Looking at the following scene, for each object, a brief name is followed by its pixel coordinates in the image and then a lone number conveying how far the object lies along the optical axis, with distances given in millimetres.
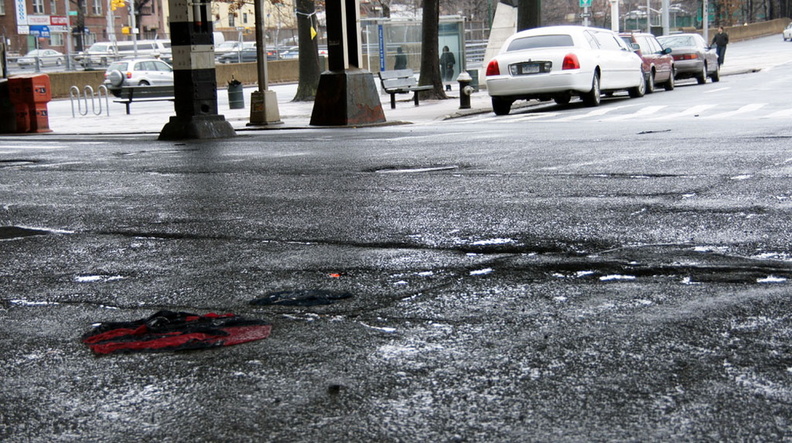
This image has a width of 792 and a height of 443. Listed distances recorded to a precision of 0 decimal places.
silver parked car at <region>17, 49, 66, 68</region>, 58175
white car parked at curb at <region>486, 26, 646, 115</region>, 22016
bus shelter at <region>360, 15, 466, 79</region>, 35250
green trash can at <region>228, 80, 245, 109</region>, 30453
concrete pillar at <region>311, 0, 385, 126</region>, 19781
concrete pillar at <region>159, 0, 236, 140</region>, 17188
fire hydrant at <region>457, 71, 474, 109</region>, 24484
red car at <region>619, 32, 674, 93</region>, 27766
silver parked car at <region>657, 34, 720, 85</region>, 32188
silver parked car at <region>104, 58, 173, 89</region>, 45953
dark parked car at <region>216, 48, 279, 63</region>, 63906
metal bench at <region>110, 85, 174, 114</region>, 31688
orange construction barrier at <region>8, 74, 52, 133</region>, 23031
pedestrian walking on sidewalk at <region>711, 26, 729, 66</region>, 49125
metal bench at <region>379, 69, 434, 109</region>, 28183
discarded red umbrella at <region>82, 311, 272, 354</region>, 3686
